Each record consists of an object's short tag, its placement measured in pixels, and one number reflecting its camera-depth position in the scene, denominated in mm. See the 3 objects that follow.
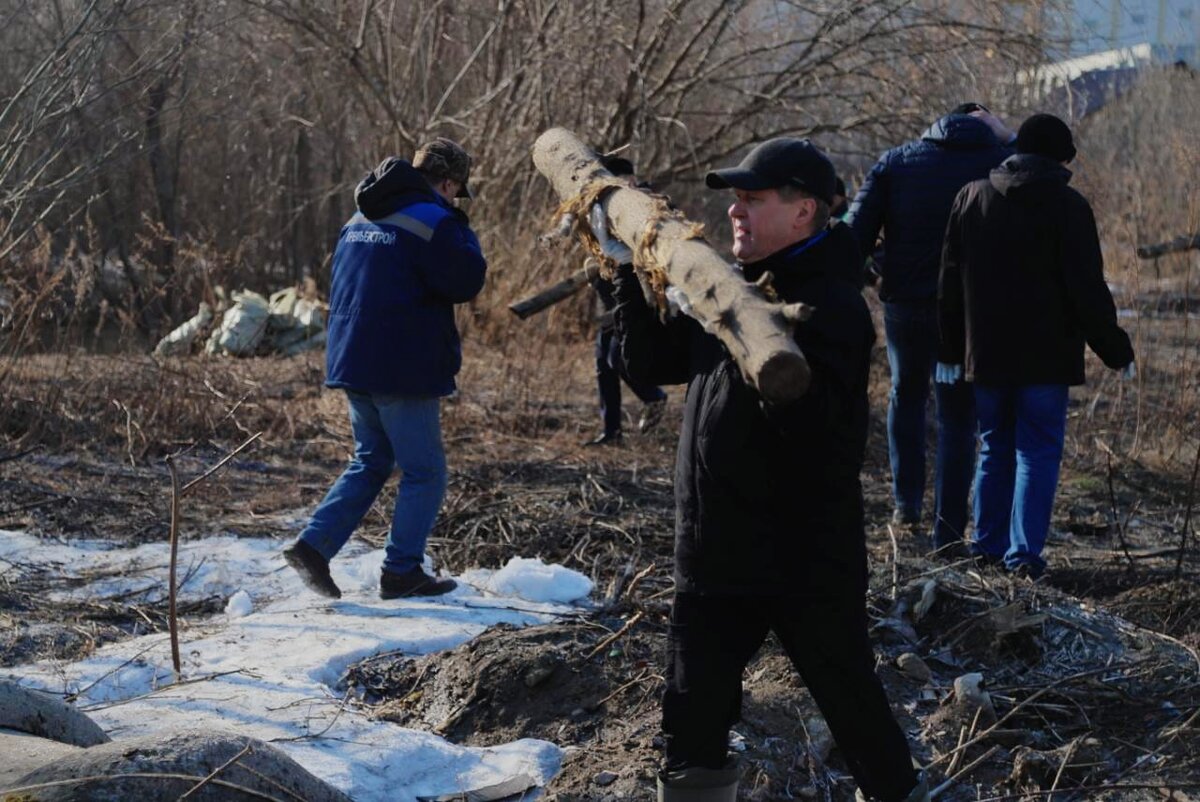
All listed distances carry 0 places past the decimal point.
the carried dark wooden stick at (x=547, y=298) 7371
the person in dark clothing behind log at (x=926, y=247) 6137
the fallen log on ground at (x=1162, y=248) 9188
